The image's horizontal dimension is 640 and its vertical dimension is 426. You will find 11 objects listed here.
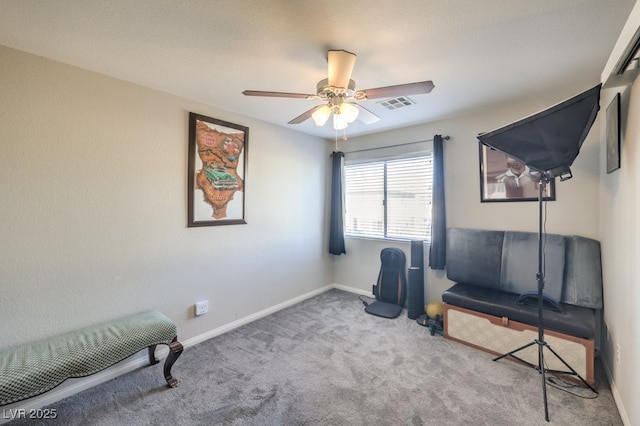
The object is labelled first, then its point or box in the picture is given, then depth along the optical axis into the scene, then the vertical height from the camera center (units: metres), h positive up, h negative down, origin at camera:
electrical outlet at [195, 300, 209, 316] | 2.74 -0.95
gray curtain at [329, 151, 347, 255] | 4.15 -0.02
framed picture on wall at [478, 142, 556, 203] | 2.73 +0.33
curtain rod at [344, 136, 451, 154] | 3.27 +0.91
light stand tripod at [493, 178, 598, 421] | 1.93 -0.82
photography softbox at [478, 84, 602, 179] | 1.64 +0.52
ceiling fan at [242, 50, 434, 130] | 1.67 +0.78
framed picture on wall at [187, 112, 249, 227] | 2.69 +0.42
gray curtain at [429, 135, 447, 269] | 3.25 -0.01
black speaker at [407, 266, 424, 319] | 3.26 -0.94
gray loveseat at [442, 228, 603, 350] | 2.26 -0.61
